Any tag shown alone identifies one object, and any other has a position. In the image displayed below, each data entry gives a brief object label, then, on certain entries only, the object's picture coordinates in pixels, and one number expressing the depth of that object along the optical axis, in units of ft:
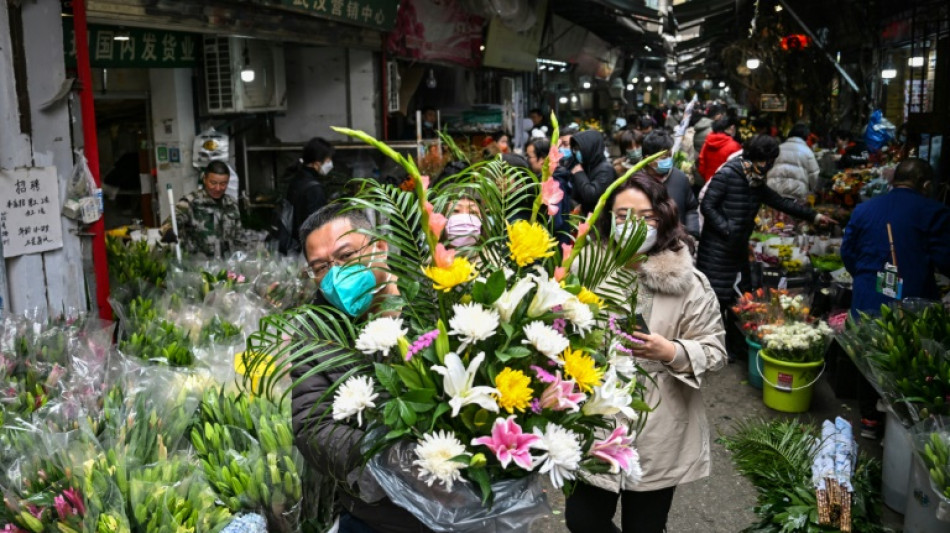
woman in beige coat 10.77
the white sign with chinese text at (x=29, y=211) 13.39
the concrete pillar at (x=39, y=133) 13.37
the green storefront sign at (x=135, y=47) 19.94
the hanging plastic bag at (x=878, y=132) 35.50
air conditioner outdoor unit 25.22
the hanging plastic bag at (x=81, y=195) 14.60
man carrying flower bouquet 7.06
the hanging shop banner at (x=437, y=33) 31.55
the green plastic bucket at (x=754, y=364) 22.29
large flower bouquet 6.10
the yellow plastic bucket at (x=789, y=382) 20.34
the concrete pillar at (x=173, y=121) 25.36
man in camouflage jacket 20.90
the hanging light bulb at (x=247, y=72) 25.94
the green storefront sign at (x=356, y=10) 21.90
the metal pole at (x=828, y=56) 37.46
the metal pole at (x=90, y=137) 14.43
